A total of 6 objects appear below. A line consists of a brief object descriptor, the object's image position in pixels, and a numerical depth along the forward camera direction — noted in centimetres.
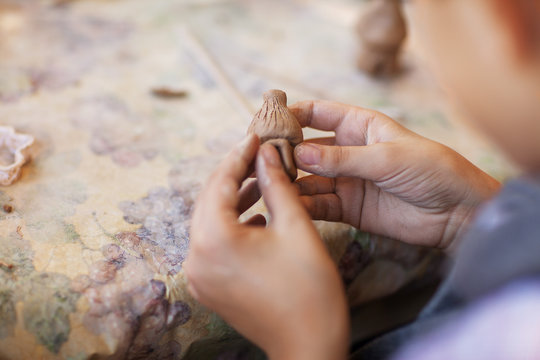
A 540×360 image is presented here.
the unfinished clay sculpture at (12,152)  41
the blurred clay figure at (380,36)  54
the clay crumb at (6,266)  37
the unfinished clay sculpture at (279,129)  38
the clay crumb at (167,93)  50
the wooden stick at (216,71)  50
